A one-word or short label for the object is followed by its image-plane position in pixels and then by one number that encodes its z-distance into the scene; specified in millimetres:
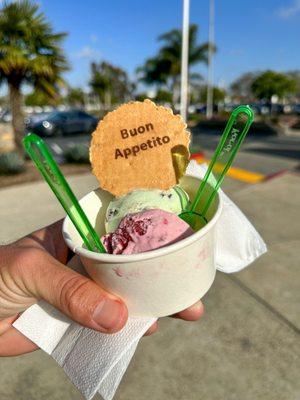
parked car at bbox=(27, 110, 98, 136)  17027
